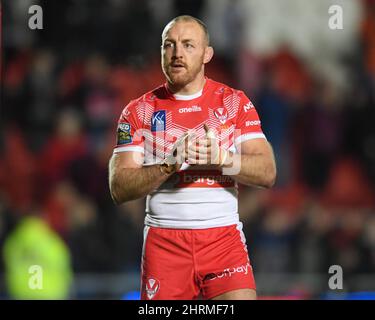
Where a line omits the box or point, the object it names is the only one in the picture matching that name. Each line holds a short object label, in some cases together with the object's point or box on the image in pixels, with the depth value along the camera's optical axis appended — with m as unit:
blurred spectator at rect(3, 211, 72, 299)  17.80
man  10.35
